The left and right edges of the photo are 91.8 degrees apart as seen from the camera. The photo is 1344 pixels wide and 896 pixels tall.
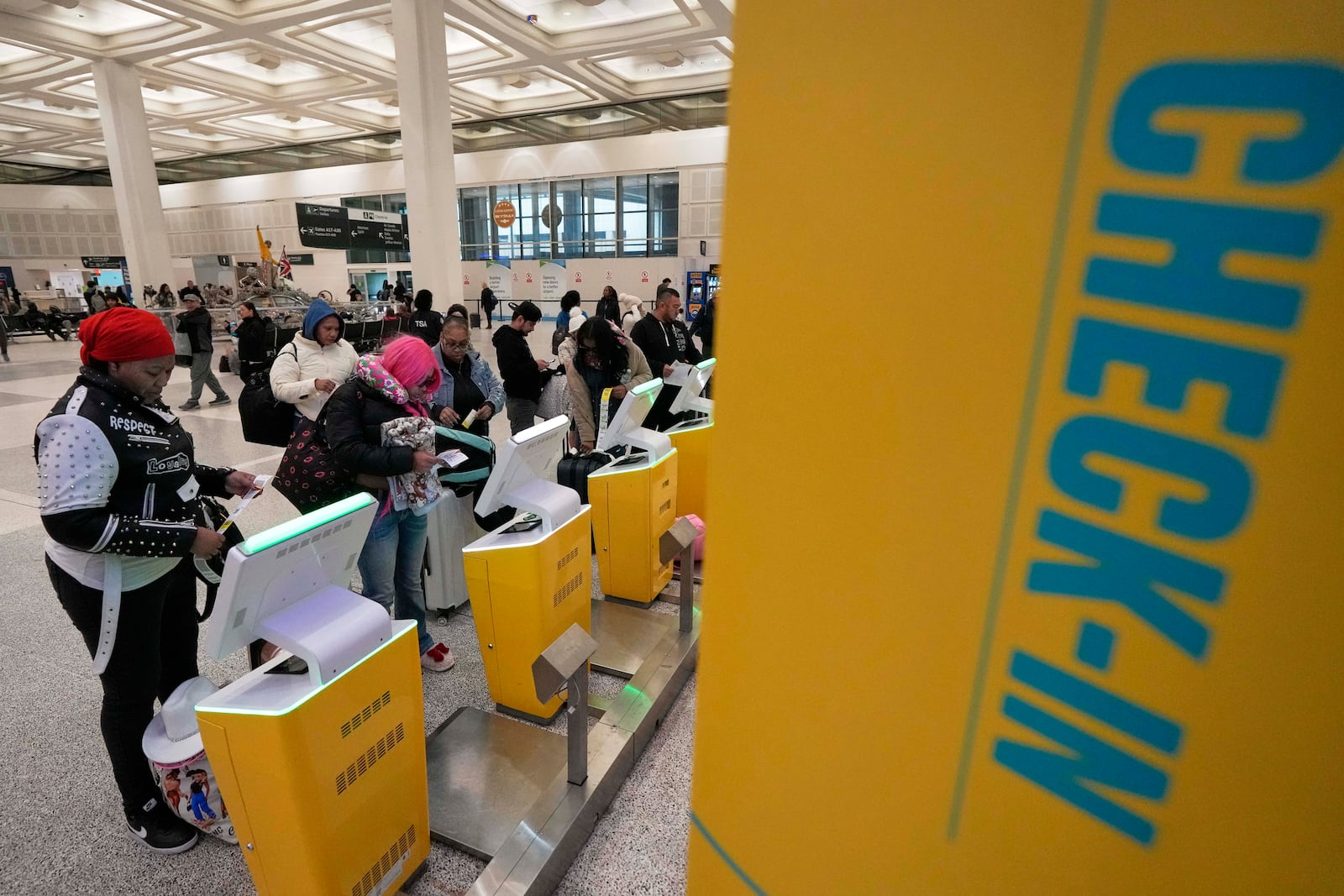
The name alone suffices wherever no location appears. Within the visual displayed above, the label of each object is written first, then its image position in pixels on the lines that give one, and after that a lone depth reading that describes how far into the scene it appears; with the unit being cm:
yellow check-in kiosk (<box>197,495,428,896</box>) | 146
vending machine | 1636
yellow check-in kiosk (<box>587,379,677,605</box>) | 338
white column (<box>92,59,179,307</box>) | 1452
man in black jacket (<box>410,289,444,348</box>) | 640
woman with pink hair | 236
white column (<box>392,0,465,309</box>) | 977
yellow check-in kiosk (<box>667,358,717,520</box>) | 409
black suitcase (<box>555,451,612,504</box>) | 388
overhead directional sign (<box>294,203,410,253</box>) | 1230
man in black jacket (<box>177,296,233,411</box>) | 796
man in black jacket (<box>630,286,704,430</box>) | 494
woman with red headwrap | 168
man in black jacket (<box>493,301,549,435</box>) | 440
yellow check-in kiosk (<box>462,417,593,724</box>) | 248
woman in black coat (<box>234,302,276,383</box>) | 627
